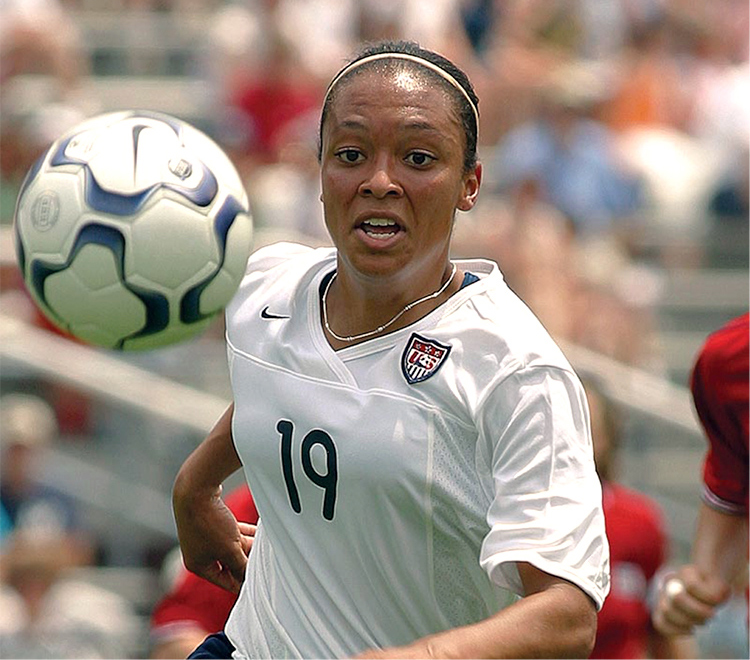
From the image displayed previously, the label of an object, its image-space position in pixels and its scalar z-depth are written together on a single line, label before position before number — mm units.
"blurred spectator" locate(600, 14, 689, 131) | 23969
